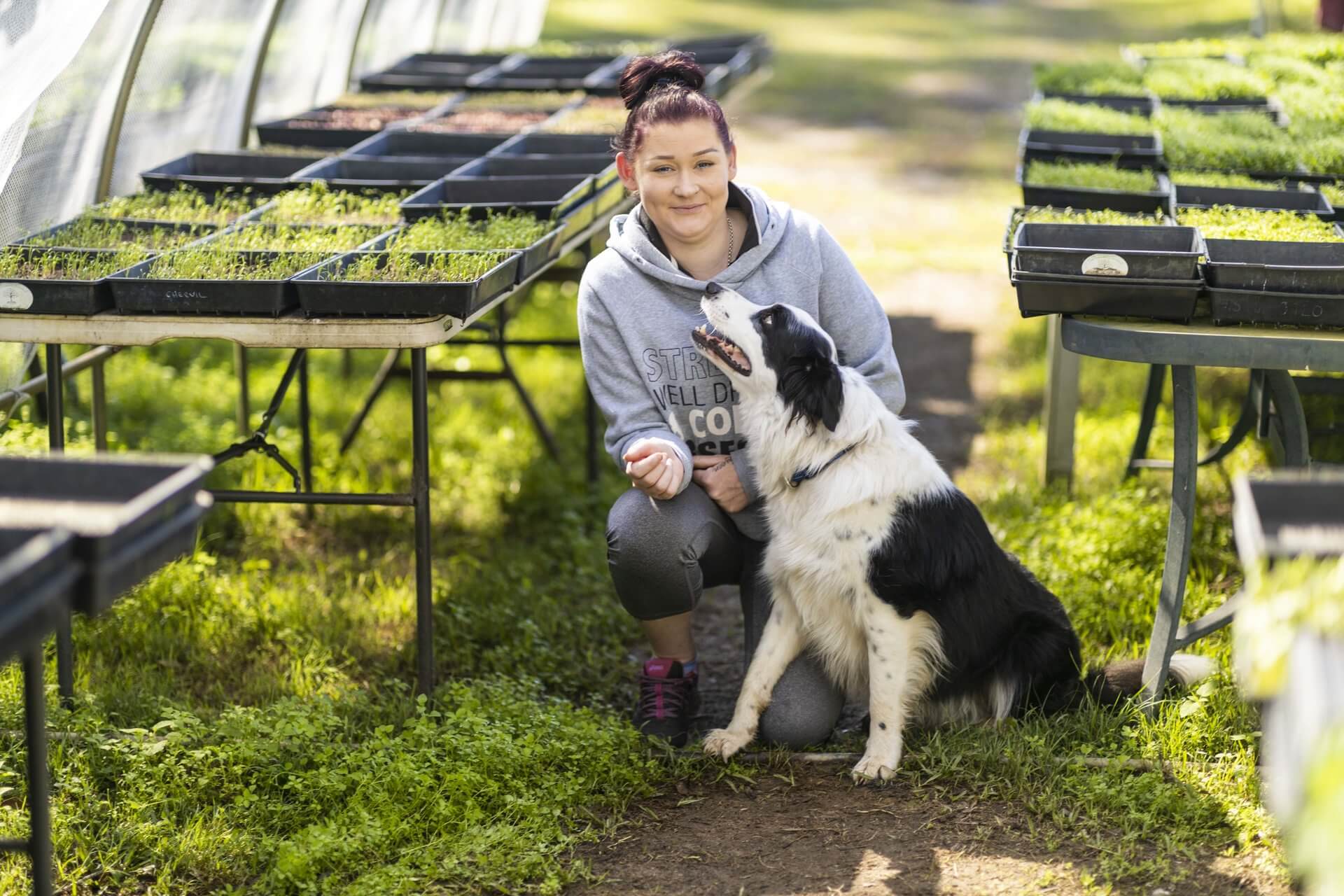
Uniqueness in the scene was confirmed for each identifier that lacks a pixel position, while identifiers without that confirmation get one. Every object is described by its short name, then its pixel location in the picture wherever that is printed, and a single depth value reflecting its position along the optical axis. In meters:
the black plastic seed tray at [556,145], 5.30
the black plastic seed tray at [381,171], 4.87
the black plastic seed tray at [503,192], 4.48
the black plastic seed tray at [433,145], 5.45
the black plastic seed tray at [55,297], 3.36
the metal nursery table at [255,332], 3.39
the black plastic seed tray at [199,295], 3.36
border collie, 3.29
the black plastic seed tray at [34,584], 1.70
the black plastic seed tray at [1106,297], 3.16
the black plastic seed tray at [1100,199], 4.18
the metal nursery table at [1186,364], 3.04
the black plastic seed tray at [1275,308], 3.05
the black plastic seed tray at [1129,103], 5.94
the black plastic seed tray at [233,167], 4.95
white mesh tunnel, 4.12
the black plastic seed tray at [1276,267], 3.05
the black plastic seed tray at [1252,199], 4.00
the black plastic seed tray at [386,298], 3.34
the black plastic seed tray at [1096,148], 4.86
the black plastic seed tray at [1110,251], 3.15
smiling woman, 3.50
